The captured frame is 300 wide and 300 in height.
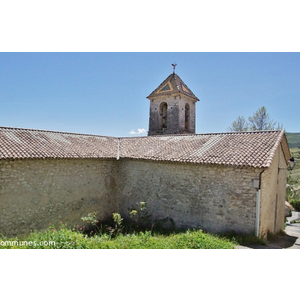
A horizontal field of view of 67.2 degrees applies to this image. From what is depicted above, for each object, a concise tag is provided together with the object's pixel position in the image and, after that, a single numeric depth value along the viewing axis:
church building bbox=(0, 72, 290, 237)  8.70
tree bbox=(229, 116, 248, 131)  26.64
